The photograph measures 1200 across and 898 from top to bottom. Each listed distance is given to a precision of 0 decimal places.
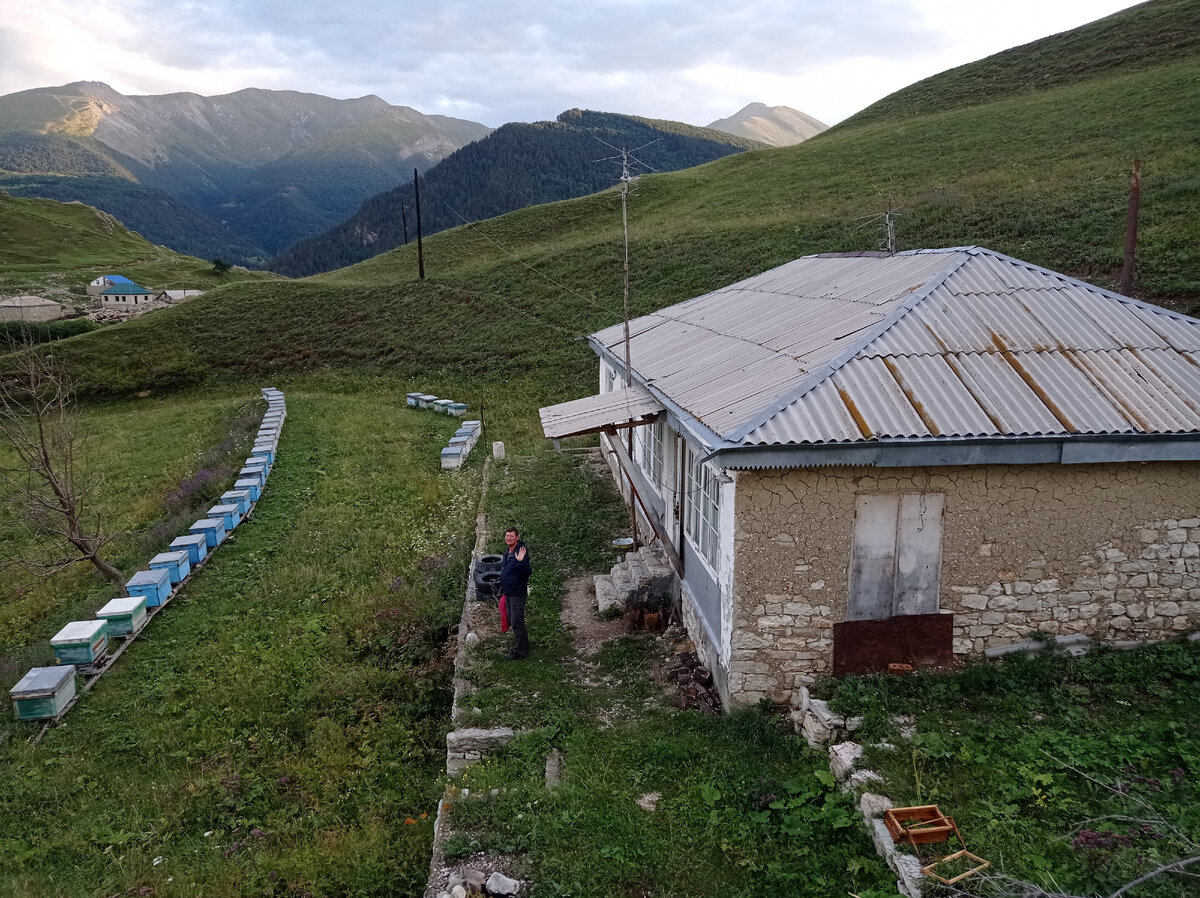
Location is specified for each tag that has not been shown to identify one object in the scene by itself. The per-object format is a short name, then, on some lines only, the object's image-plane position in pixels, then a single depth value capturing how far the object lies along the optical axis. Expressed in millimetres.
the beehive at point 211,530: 13617
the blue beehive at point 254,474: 16933
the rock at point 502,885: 5555
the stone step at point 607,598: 10430
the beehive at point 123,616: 10500
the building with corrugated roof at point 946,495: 7066
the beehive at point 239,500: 15348
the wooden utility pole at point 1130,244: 14484
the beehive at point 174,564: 12047
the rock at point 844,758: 6344
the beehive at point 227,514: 14471
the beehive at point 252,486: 16156
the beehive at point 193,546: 12945
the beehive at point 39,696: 8766
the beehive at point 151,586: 11250
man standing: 9250
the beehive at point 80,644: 9758
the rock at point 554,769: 6869
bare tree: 12414
